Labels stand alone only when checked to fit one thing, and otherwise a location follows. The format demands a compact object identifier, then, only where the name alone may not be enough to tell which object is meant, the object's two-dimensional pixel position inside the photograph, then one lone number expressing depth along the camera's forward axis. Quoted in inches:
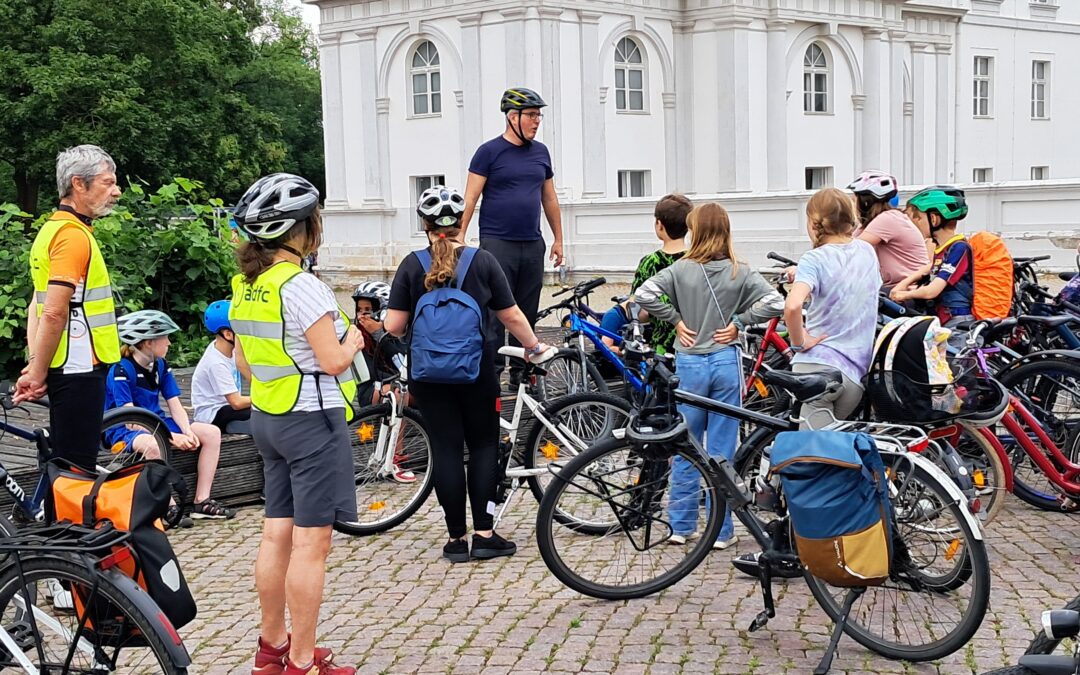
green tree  1684.3
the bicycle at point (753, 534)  210.1
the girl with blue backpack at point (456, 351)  268.1
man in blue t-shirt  371.2
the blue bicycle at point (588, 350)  357.1
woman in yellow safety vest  201.6
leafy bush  484.1
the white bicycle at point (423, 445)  306.2
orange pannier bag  182.4
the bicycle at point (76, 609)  173.0
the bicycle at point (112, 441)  282.2
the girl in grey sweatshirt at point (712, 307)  269.3
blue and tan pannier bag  204.1
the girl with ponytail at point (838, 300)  252.5
